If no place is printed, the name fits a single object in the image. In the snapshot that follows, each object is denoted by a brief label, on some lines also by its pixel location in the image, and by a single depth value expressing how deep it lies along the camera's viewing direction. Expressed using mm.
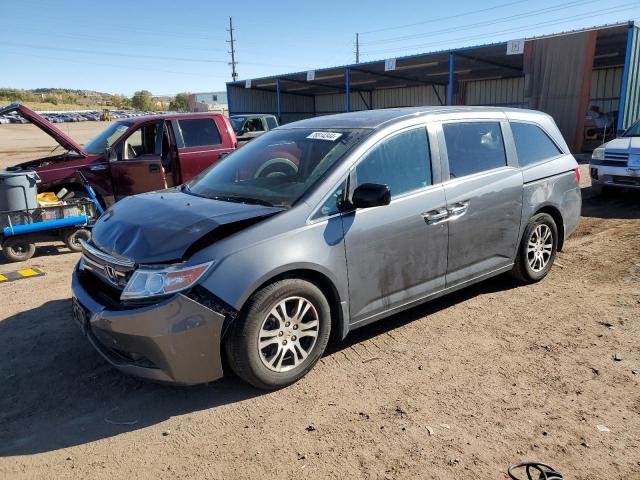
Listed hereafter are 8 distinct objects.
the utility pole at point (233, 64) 68438
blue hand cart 6419
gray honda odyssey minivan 2973
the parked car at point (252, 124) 16047
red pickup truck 7297
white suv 8453
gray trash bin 6312
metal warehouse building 16859
